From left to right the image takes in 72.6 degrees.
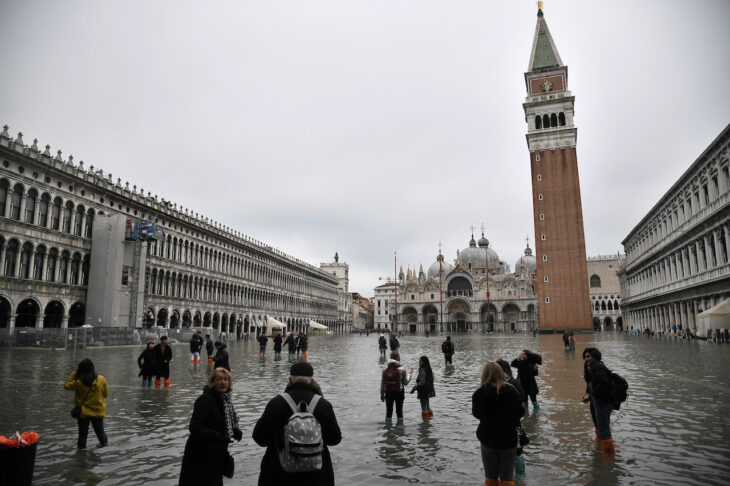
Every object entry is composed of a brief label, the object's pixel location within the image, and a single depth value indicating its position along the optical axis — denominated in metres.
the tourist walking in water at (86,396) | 7.25
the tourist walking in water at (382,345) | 25.95
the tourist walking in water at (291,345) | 23.67
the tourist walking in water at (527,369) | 9.25
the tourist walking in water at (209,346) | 20.42
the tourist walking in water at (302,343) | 23.39
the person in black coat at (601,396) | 6.83
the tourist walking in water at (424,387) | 9.62
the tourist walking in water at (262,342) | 24.50
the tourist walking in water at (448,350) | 19.81
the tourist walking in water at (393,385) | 9.07
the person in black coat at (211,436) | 4.32
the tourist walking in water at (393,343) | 20.77
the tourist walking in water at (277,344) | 23.44
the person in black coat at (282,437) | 3.83
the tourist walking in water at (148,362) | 12.81
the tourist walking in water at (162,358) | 13.14
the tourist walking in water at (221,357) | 12.99
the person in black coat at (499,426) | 4.97
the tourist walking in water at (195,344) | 19.50
